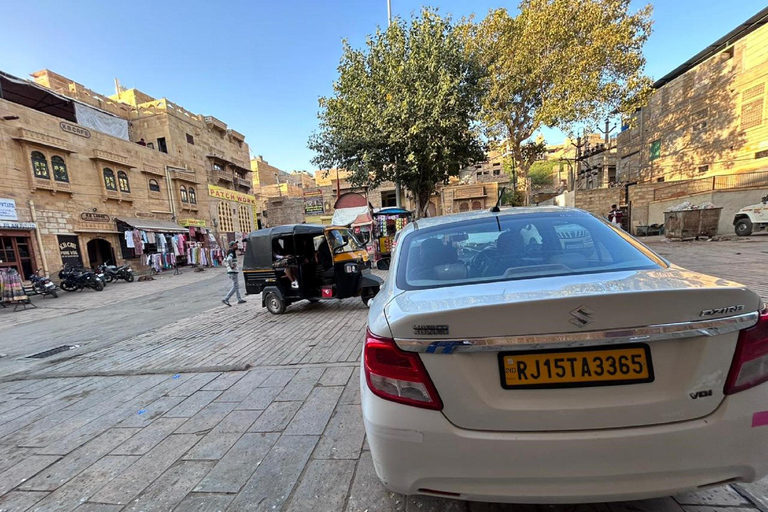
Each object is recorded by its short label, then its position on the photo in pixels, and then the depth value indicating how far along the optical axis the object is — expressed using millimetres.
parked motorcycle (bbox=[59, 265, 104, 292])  14523
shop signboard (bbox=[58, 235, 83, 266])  16516
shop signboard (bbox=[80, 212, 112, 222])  17734
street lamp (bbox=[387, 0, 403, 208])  12586
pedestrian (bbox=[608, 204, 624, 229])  17484
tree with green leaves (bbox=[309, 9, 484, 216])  11016
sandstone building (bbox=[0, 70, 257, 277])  15250
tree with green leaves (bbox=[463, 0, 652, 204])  14266
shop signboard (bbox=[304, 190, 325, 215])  35000
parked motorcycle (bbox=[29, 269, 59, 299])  13344
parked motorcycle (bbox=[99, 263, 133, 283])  16500
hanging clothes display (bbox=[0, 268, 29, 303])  11241
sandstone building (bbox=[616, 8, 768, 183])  18328
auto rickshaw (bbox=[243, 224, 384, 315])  6469
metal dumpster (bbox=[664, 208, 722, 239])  13664
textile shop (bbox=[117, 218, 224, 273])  19500
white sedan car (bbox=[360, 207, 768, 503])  1146
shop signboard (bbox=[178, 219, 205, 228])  24411
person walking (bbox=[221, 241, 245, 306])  8503
